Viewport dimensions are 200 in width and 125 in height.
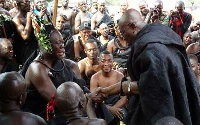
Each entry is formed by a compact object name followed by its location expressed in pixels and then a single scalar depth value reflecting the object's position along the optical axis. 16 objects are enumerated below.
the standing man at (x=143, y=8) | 8.20
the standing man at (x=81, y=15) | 9.99
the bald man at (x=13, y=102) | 3.00
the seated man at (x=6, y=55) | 5.12
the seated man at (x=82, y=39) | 7.59
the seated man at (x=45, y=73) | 3.85
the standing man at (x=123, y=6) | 9.19
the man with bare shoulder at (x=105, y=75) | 5.60
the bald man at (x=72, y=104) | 2.96
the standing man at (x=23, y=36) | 5.46
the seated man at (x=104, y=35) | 8.03
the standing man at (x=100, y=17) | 9.62
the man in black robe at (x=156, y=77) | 2.66
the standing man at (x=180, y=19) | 8.10
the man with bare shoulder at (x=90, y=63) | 6.24
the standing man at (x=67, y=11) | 9.98
